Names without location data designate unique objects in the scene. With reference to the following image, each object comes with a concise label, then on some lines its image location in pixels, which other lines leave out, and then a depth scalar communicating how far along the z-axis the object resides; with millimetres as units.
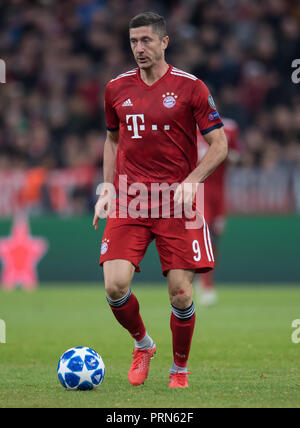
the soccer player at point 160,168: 12750
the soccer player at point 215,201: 25078
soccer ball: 12383
